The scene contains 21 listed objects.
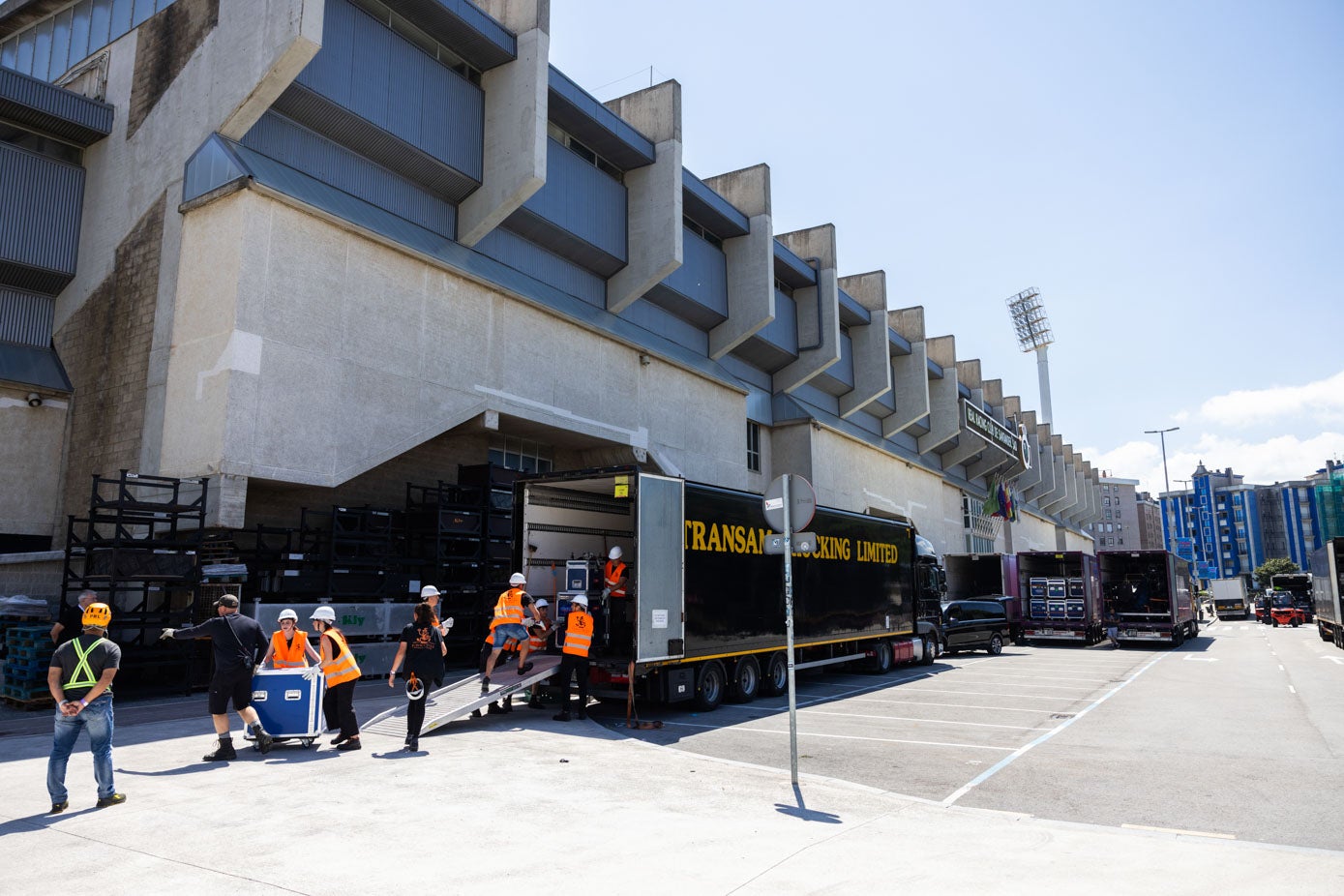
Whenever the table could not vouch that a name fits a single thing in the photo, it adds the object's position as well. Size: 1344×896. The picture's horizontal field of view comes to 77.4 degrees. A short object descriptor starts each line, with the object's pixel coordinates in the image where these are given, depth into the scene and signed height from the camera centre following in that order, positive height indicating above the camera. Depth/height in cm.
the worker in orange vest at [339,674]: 927 -103
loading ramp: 1030 -151
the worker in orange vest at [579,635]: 1162 -74
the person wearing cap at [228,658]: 855 -78
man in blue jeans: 648 -92
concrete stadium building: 1598 +730
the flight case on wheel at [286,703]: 923 -134
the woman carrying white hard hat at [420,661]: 932 -90
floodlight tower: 8625 +2626
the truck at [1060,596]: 2941 -54
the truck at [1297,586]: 5416 -39
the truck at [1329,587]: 2822 -27
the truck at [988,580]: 3052 +4
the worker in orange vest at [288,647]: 941 -74
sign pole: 762 -11
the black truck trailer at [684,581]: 1184 +0
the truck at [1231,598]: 6419 -134
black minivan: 2555 -137
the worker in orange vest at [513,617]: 1188 -51
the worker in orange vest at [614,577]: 1244 +5
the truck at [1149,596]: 2766 -57
